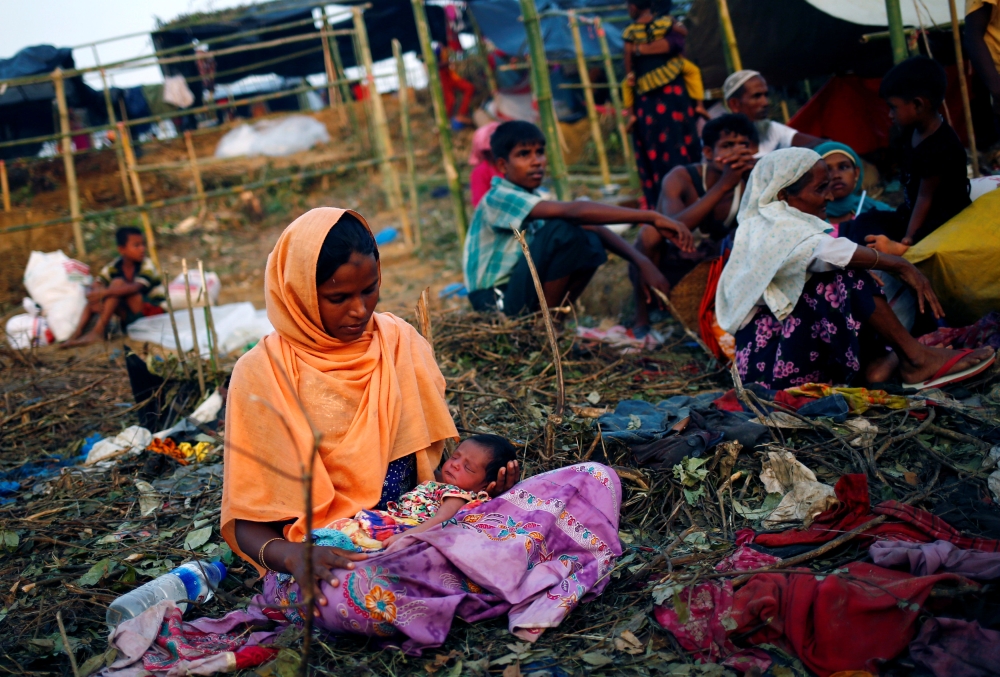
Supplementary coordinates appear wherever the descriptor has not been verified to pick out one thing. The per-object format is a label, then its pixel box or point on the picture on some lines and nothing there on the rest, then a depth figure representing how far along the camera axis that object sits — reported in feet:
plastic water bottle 6.76
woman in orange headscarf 6.24
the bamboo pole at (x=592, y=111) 25.98
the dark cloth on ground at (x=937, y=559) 5.52
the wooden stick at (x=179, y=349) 12.39
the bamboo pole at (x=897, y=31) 14.01
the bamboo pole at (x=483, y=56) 40.68
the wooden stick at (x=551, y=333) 8.18
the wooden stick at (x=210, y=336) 12.55
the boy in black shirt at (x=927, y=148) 11.40
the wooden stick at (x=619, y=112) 24.58
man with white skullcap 15.11
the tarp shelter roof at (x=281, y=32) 38.27
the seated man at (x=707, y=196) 13.37
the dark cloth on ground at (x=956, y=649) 4.90
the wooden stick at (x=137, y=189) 25.25
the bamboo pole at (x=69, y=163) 28.76
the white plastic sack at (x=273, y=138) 39.81
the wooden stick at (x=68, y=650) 5.57
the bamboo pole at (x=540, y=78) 17.74
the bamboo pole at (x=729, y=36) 18.79
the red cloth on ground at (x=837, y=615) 5.30
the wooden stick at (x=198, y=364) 12.53
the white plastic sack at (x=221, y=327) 18.71
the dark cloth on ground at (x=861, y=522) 6.31
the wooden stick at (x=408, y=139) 27.71
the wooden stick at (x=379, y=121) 28.12
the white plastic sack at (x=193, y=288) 22.68
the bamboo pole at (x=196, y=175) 34.30
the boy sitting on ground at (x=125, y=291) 21.53
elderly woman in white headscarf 9.95
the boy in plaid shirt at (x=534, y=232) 13.65
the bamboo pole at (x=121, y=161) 27.90
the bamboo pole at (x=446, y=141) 20.75
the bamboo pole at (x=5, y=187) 34.14
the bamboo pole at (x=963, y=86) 12.83
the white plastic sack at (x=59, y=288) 22.36
